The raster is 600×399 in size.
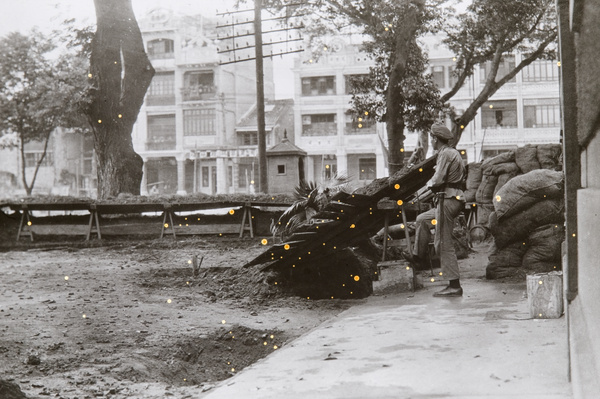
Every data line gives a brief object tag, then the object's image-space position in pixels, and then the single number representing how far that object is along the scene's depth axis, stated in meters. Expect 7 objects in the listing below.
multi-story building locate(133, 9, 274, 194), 45.06
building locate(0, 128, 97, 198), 48.03
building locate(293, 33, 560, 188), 39.97
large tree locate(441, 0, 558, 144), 17.88
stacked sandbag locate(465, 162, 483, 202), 16.91
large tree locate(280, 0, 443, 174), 16.50
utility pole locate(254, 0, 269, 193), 20.55
